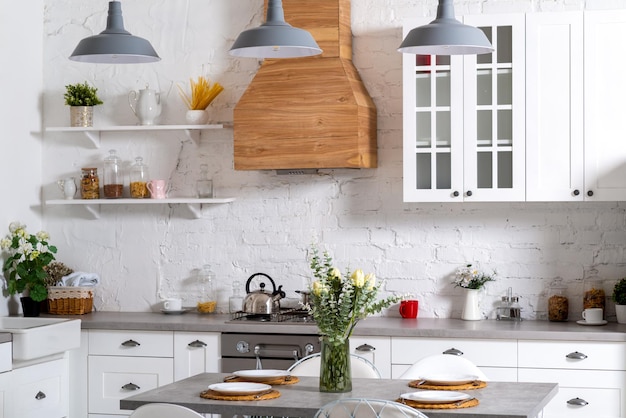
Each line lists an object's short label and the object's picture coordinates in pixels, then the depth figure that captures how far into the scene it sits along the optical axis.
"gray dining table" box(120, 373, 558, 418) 3.31
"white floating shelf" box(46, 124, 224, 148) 5.70
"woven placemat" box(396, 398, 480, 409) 3.34
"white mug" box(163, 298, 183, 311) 5.78
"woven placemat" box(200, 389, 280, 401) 3.55
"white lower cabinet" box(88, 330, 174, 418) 5.36
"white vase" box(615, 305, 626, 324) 5.13
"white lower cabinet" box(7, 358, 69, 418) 4.91
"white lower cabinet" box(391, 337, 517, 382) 4.92
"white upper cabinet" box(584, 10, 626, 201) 4.99
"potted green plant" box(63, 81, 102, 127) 5.88
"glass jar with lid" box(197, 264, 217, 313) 5.87
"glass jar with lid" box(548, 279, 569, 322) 5.26
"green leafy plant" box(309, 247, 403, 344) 3.67
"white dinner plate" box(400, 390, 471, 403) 3.39
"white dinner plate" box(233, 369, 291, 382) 3.86
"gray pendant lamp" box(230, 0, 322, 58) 3.59
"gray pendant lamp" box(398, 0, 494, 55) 3.63
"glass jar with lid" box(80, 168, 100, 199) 5.88
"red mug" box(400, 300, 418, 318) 5.47
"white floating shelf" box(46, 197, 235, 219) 5.67
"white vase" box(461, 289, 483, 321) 5.35
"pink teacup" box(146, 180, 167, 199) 5.77
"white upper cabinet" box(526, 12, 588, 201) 5.02
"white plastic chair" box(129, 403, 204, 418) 3.25
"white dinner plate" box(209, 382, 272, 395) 3.60
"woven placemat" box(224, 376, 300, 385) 3.85
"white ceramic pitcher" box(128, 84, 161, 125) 5.81
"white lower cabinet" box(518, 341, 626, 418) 4.79
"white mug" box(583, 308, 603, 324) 5.10
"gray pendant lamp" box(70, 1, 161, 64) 3.94
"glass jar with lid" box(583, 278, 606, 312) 5.20
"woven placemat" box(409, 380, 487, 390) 3.68
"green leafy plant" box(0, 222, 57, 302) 5.63
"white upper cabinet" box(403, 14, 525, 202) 5.10
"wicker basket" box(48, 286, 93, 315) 5.73
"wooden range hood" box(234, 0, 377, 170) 5.26
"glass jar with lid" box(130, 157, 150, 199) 5.79
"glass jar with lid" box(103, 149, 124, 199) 5.85
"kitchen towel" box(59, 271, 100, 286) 5.82
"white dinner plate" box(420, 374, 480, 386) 3.70
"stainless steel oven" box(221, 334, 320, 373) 5.13
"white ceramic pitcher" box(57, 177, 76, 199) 5.92
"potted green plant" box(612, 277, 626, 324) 5.13
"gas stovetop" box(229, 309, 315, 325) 5.30
